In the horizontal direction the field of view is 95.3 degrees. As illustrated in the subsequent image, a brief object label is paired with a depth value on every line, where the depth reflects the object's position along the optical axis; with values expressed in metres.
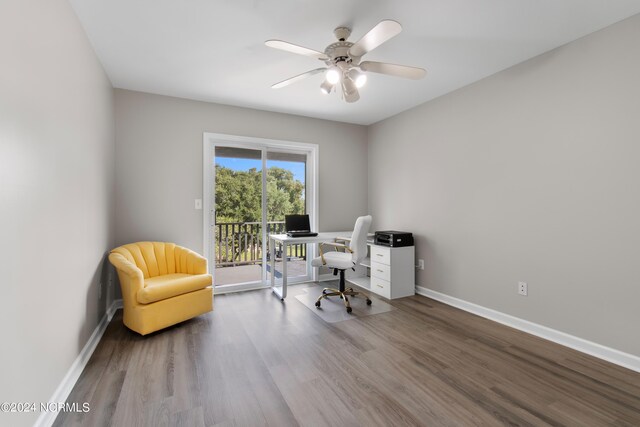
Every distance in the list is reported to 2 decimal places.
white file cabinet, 3.69
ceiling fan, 2.06
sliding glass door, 3.94
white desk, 3.59
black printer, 3.72
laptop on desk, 3.88
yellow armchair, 2.56
